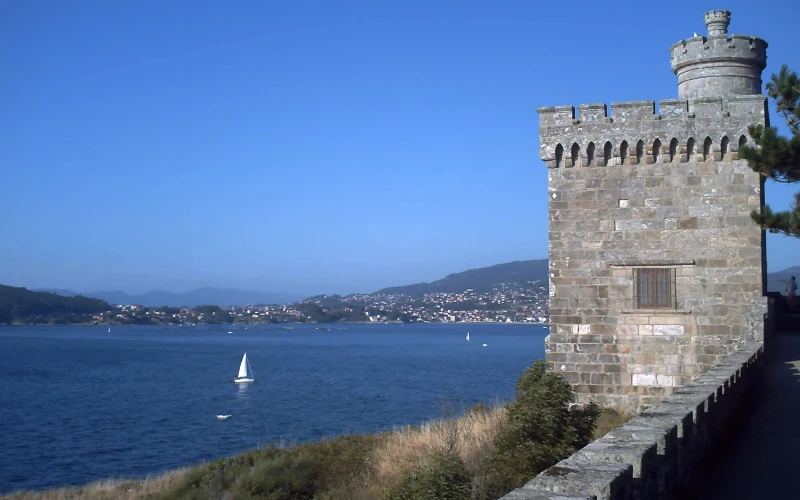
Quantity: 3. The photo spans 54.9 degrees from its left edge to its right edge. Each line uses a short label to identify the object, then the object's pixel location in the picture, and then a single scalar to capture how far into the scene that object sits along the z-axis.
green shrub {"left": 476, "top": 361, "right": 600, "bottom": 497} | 10.23
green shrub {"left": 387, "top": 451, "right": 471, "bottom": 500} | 9.57
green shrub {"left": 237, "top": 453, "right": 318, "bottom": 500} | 15.78
